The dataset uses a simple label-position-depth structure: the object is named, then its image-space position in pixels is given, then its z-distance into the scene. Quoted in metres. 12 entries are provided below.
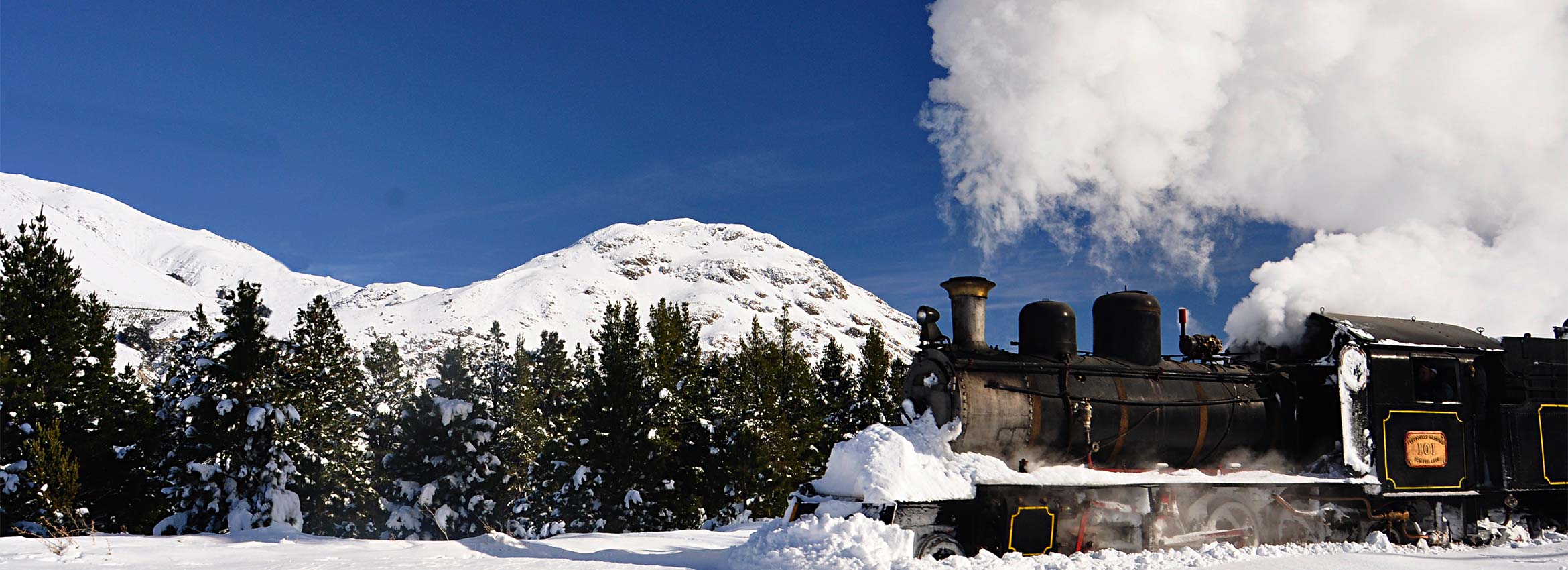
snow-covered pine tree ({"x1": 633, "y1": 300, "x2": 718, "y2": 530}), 28.62
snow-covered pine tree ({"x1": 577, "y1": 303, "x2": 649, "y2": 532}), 28.66
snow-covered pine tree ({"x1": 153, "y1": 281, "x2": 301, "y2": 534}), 22.22
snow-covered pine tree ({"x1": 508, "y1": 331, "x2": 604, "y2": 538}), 28.86
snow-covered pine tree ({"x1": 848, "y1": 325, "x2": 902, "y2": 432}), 34.84
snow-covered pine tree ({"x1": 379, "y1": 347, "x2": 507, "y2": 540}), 25.78
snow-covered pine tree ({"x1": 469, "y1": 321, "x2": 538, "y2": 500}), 26.55
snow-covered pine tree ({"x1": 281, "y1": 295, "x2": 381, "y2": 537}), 24.50
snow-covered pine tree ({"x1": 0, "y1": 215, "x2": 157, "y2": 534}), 20.27
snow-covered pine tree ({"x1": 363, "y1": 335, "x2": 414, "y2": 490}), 30.17
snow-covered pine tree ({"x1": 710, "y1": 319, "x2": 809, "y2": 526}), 29.39
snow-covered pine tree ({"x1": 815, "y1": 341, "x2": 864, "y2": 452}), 34.69
